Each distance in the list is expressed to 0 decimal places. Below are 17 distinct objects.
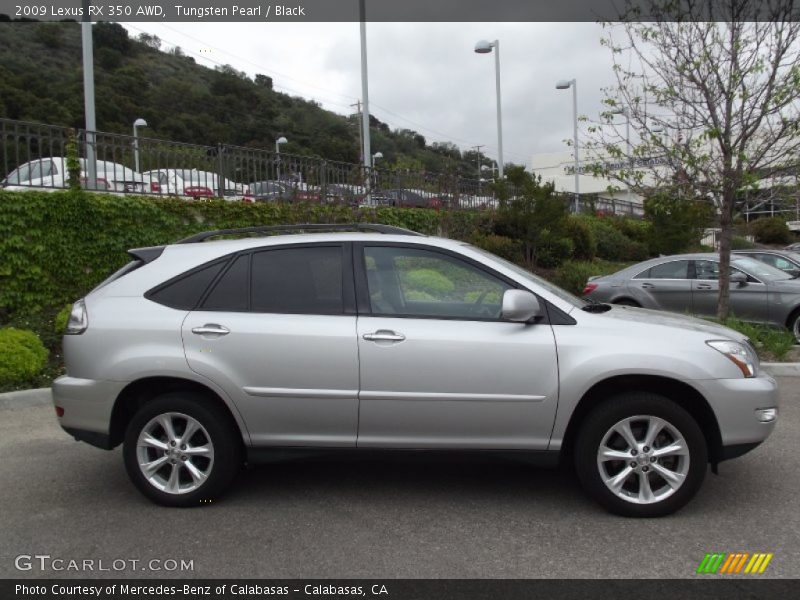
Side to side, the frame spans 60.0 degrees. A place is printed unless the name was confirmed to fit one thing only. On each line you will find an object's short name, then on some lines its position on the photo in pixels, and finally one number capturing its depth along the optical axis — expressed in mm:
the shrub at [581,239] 19859
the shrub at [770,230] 38812
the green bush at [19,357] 7262
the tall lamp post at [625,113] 9750
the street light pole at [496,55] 21484
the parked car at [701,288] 9867
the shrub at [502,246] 16469
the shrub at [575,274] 15742
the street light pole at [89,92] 10102
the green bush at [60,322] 8586
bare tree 8828
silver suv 4047
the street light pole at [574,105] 31375
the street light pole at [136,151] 10672
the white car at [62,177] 9227
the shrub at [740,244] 27672
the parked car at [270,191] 12453
